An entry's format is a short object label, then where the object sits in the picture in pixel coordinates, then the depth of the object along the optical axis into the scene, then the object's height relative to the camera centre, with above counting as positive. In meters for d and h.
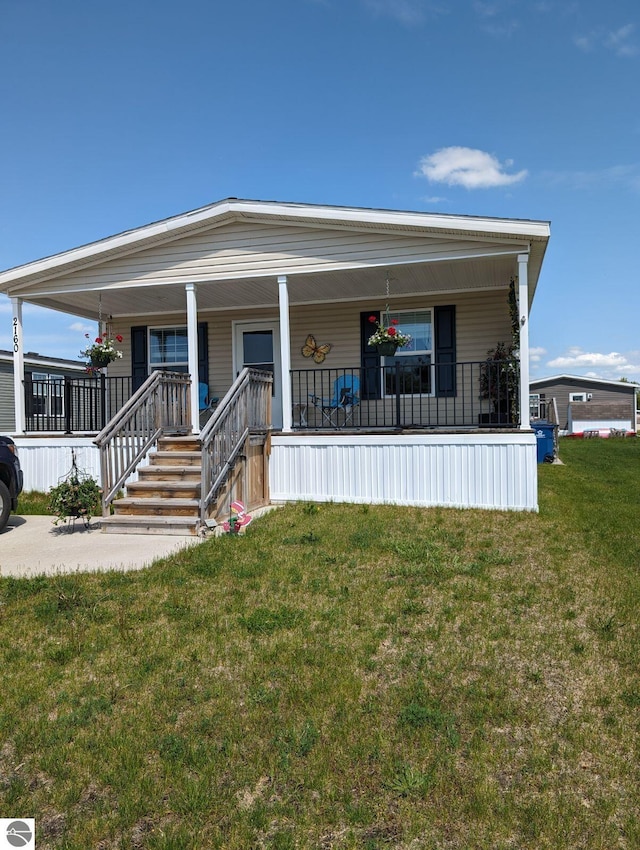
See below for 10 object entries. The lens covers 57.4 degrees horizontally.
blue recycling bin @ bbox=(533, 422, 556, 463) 14.49 -0.42
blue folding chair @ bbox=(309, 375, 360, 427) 10.08 +0.47
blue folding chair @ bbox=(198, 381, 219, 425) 11.23 +0.53
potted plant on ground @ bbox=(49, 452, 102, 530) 6.76 -0.77
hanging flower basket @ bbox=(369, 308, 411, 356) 8.66 +1.28
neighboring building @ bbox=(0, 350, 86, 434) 20.53 +2.36
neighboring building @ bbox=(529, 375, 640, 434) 38.12 +1.34
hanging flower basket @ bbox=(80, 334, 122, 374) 10.07 +1.37
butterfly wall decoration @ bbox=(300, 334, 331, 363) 10.98 +1.47
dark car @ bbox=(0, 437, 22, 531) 6.97 -0.55
